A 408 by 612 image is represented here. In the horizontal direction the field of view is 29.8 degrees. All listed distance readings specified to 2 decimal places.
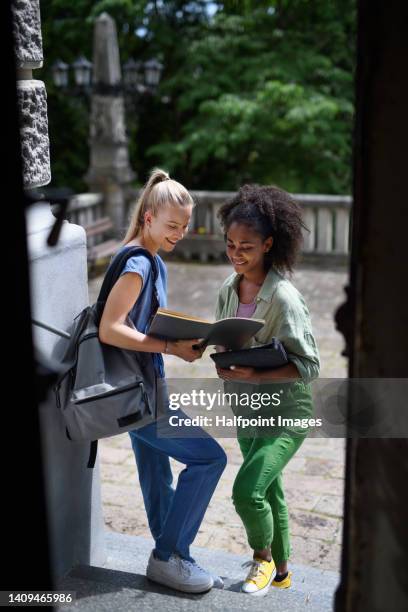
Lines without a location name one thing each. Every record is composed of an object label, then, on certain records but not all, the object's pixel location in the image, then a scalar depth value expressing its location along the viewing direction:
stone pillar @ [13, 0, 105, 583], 2.98
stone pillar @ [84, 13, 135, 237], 12.48
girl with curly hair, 3.15
